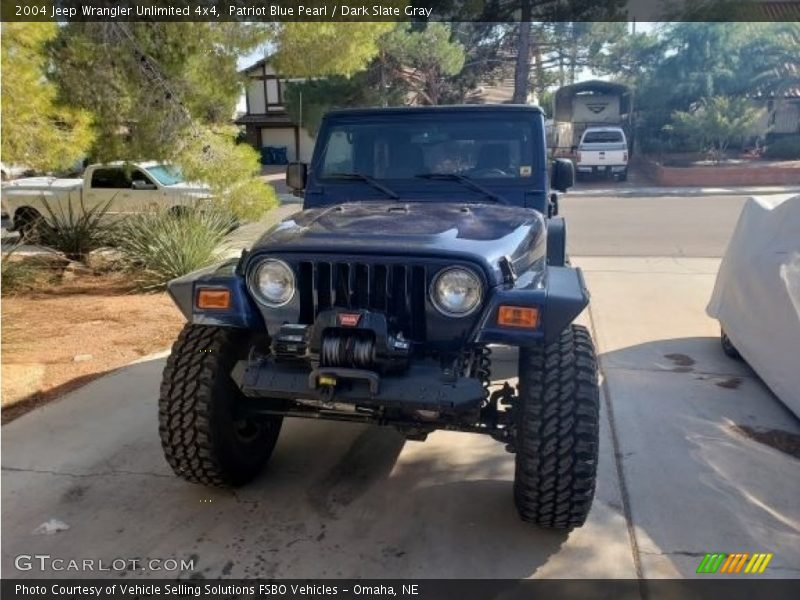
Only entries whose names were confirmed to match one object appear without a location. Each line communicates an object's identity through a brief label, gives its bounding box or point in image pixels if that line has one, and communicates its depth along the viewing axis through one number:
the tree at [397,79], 19.62
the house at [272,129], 32.56
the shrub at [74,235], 8.98
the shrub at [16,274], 7.70
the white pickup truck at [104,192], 11.80
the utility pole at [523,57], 22.77
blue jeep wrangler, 2.71
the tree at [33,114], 4.77
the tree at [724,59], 22.69
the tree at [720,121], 21.39
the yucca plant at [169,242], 7.88
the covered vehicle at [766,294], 4.24
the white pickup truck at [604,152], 22.14
